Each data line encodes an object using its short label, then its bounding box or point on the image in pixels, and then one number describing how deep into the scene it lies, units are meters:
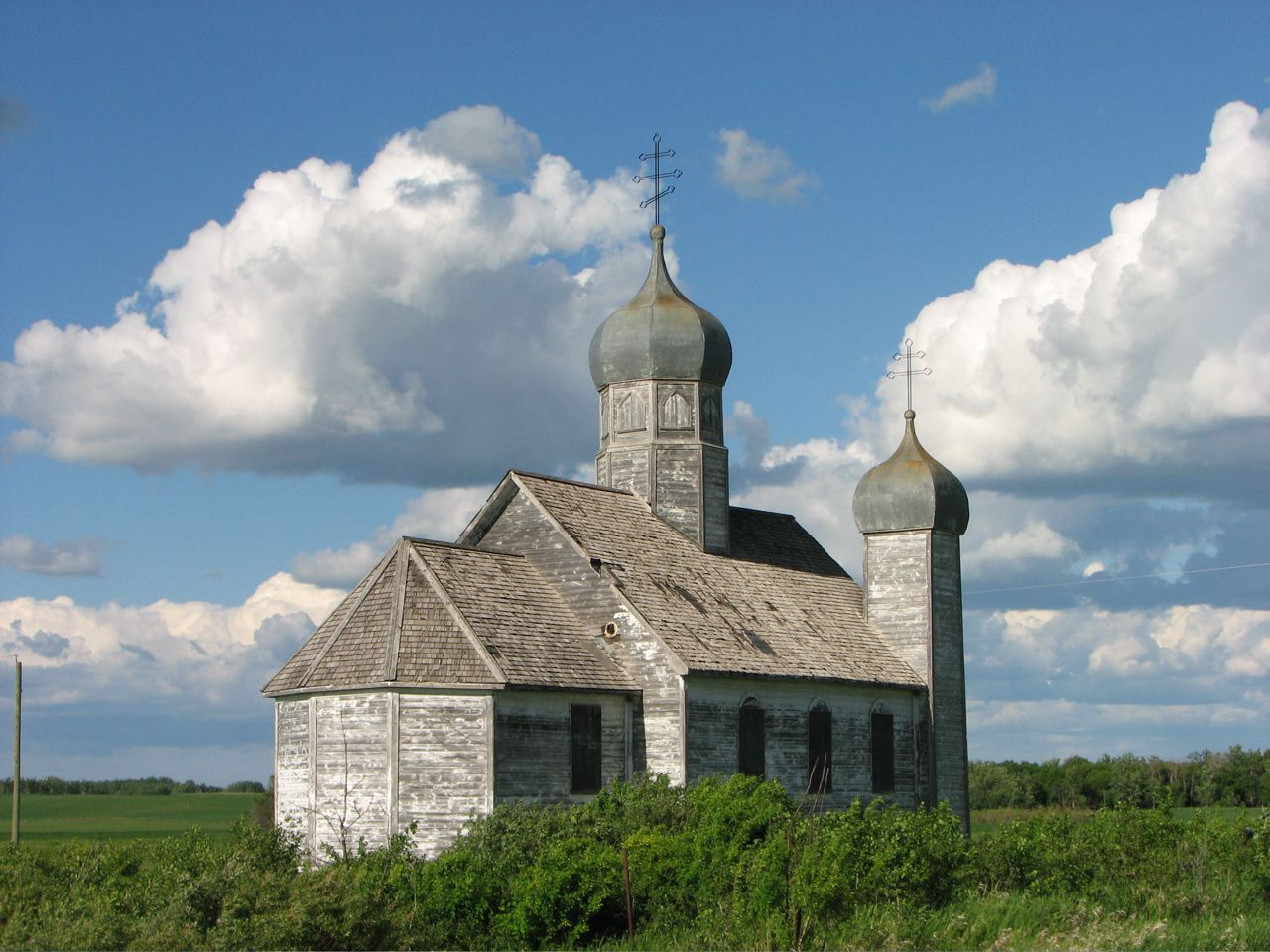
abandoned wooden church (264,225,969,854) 26.92
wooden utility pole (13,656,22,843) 38.69
